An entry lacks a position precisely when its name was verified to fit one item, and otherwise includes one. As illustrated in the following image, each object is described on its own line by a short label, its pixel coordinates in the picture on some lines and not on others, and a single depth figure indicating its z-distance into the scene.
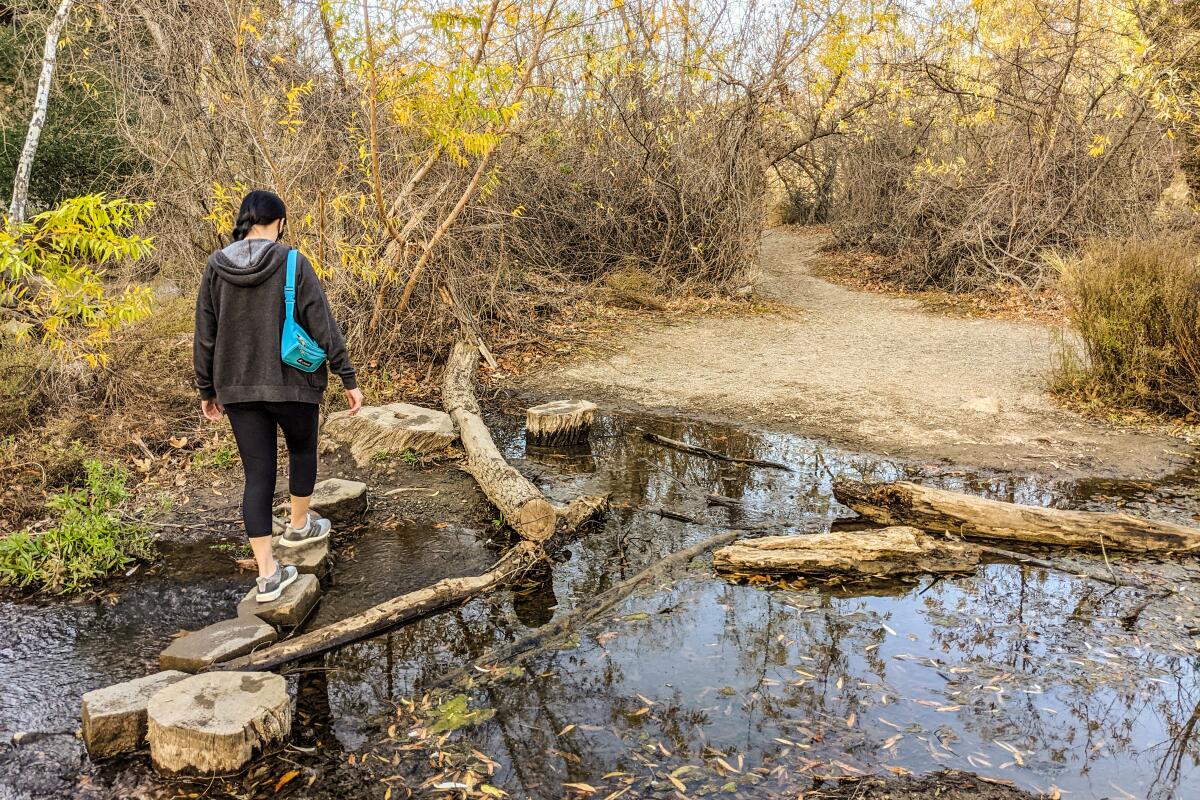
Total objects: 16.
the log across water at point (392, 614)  3.71
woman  3.75
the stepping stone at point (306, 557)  4.56
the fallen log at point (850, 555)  4.63
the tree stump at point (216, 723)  2.99
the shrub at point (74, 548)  4.52
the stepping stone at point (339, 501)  5.24
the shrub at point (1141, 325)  7.01
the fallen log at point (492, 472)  4.96
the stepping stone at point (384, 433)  6.63
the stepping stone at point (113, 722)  3.09
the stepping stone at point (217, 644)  3.63
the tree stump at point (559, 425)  7.02
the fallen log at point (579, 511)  5.19
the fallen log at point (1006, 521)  4.80
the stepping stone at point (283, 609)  4.05
